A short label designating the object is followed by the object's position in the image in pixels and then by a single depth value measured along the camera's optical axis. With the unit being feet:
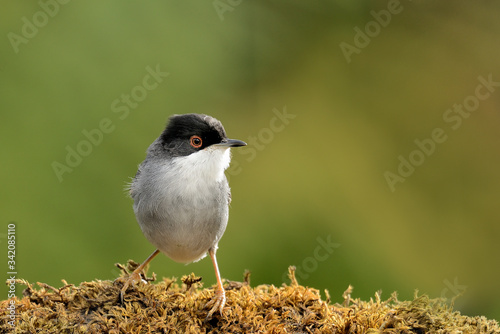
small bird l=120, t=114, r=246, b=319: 24.12
